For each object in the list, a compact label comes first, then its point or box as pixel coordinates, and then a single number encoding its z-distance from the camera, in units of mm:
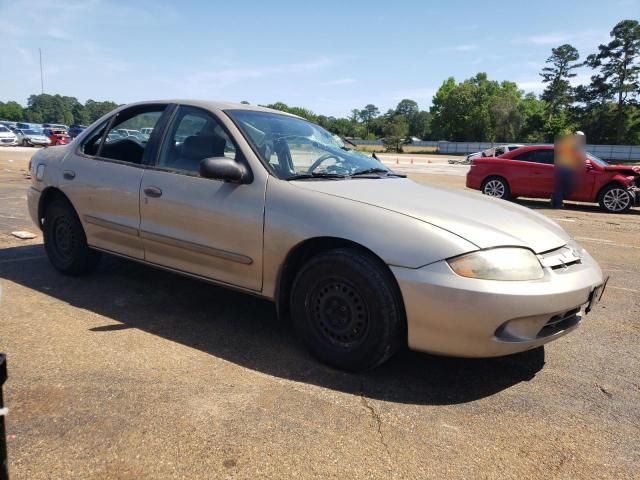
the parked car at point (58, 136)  30314
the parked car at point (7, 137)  31156
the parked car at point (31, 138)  33281
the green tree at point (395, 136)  71438
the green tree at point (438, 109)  90562
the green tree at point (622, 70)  57906
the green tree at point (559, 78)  77688
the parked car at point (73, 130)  32716
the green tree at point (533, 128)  67288
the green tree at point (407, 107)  161125
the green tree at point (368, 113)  158425
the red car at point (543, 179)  10859
